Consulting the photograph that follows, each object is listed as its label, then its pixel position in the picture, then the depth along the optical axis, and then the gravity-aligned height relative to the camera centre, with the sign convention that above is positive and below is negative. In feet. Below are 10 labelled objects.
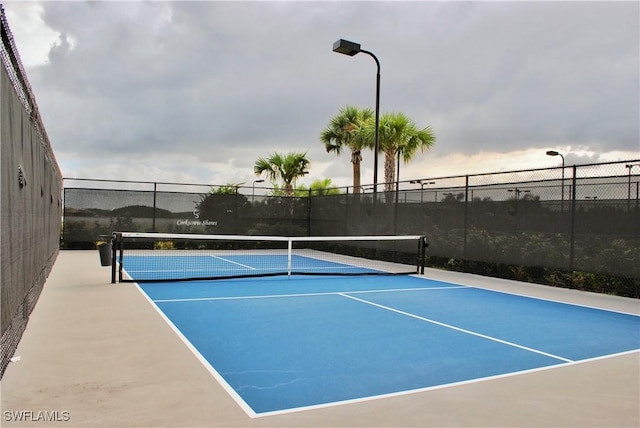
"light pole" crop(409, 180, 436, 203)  50.79 +3.96
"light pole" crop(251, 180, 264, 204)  72.69 +3.21
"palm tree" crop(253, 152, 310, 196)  96.17 +10.18
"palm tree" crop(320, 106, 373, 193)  84.64 +15.13
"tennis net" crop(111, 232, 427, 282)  40.34 -4.53
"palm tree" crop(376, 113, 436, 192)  72.33 +12.16
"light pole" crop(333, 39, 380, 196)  50.42 +17.16
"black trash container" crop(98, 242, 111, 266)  41.11 -3.18
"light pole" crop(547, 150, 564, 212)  78.07 +11.28
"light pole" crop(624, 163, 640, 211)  32.24 +2.29
